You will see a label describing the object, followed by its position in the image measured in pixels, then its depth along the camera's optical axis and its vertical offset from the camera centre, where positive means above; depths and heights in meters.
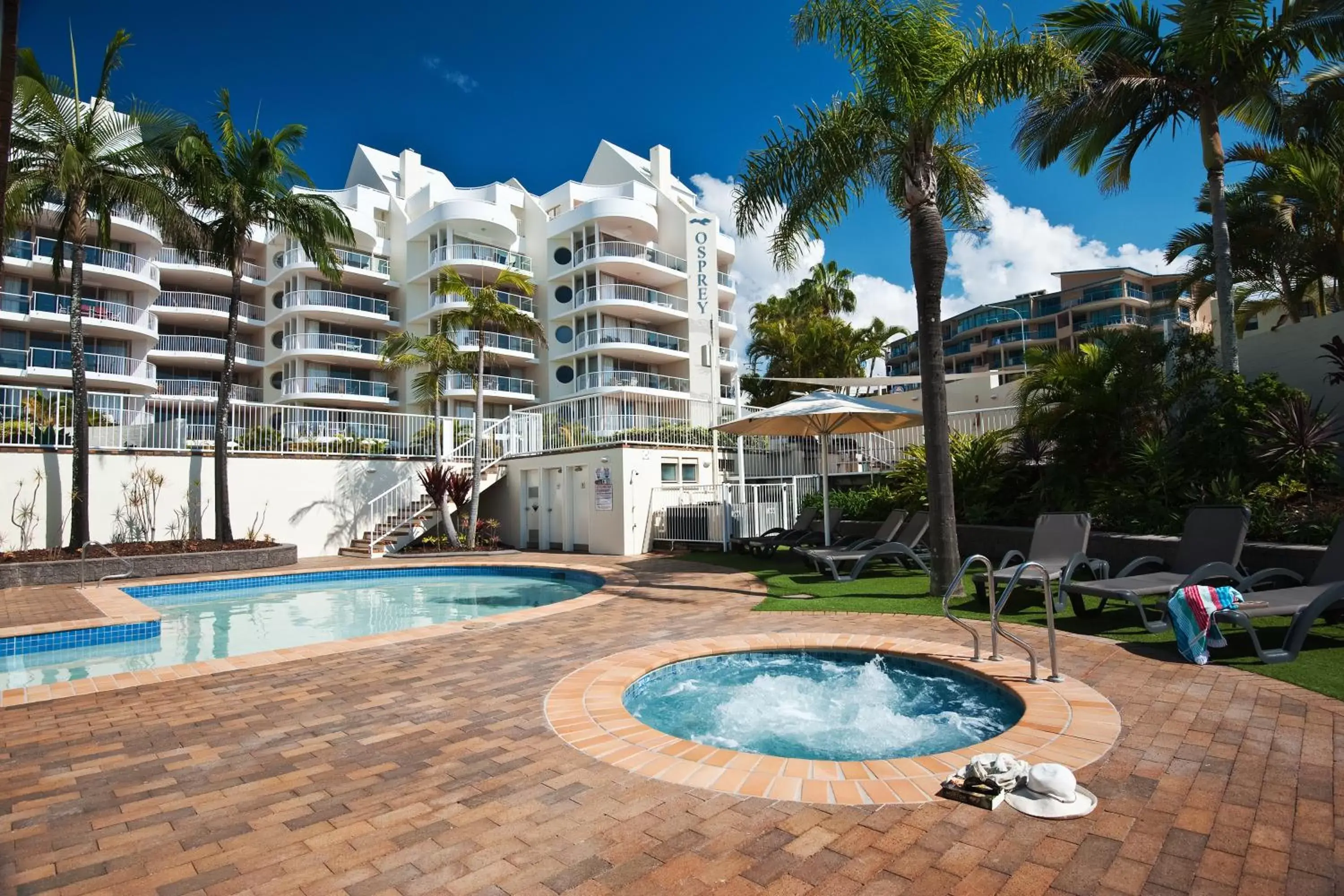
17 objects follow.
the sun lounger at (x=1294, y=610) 5.03 -1.08
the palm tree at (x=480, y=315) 17.34 +4.53
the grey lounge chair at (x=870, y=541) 11.19 -1.00
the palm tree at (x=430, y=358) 18.16 +3.74
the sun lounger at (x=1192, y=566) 6.13 -0.94
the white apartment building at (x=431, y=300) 33.94 +10.43
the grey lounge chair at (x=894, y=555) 10.30 -1.13
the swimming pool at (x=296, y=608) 7.70 -1.73
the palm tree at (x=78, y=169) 13.57 +6.91
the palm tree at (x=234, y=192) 15.30 +7.08
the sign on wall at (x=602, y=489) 16.47 +0.02
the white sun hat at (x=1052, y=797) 2.92 -1.40
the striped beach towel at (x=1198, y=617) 5.25 -1.14
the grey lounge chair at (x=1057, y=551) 7.23 -0.89
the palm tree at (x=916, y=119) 8.27 +4.67
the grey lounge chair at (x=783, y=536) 13.84 -1.06
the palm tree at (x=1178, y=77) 10.62 +6.44
